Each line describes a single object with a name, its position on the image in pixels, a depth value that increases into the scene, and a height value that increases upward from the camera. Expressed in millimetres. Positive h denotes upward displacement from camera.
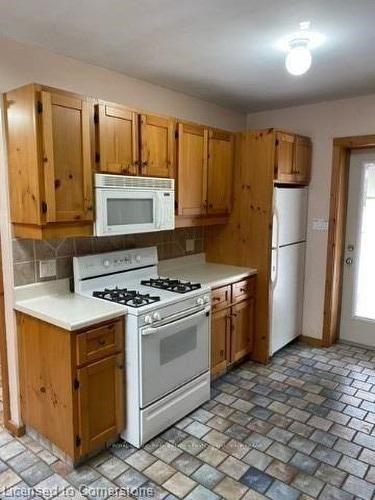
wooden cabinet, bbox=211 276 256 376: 3176 -1081
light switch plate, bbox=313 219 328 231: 3924 -227
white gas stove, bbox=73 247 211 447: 2375 -895
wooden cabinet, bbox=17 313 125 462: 2135 -1086
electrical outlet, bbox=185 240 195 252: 3783 -442
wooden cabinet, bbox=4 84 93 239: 2123 +227
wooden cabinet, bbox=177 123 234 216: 3088 +274
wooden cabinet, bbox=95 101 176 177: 2434 +412
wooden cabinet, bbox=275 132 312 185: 3404 +416
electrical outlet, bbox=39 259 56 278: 2541 -463
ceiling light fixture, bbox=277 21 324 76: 2189 +896
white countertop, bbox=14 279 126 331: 2129 -658
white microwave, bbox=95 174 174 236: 2432 -22
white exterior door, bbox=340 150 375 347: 3893 -555
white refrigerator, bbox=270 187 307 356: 3555 -611
